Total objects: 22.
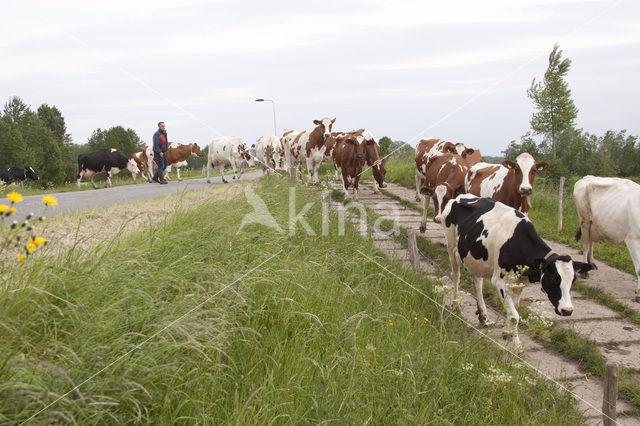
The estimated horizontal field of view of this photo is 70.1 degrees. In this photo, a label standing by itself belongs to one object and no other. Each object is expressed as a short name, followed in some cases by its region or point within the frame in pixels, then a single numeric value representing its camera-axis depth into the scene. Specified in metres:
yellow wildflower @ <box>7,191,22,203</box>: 2.38
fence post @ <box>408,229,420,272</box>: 6.94
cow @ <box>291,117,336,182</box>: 17.61
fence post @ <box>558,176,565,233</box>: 11.07
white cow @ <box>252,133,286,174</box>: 21.41
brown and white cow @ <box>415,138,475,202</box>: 13.53
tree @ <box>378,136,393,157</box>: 36.88
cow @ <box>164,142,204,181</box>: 23.24
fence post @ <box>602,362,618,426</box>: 3.39
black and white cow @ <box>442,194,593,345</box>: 4.72
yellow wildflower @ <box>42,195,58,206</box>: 2.60
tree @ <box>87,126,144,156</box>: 72.00
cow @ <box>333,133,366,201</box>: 14.70
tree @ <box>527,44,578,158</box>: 52.25
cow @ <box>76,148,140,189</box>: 20.28
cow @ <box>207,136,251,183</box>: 18.95
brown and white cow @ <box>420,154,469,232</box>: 8.97
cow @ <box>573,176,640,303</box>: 7.13
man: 18.40
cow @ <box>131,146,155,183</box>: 24.79
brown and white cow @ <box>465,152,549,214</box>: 8.25
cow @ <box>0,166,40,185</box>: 22.28
